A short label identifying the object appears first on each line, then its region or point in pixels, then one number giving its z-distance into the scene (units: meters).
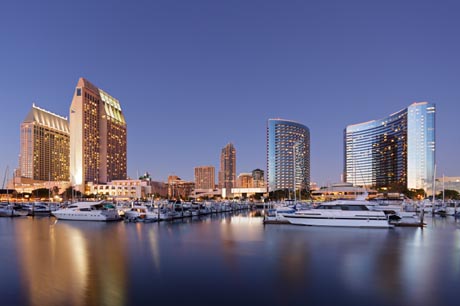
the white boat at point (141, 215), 49.03
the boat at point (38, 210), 64.56
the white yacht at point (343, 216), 39.22
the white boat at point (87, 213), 49.41
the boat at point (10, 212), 62.31
